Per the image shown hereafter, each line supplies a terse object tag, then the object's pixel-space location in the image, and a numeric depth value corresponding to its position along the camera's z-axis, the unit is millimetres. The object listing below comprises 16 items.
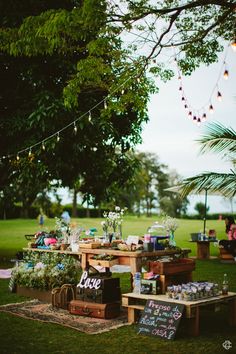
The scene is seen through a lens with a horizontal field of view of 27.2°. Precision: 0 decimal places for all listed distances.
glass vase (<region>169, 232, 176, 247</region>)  8336
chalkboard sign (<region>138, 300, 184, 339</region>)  6051
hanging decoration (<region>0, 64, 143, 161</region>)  11302
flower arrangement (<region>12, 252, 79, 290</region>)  8594
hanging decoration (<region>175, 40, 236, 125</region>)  8516
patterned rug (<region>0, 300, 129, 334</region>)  6679
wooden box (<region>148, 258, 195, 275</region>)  7059
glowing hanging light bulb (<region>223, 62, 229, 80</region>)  8102
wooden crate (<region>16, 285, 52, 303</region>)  8586
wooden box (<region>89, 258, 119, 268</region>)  7785
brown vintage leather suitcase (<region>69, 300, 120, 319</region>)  7199
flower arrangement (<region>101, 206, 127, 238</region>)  8969
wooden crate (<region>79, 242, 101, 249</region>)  8241
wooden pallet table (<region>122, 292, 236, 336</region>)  6180
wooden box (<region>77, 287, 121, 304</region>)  7285
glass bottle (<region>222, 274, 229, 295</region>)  6928
